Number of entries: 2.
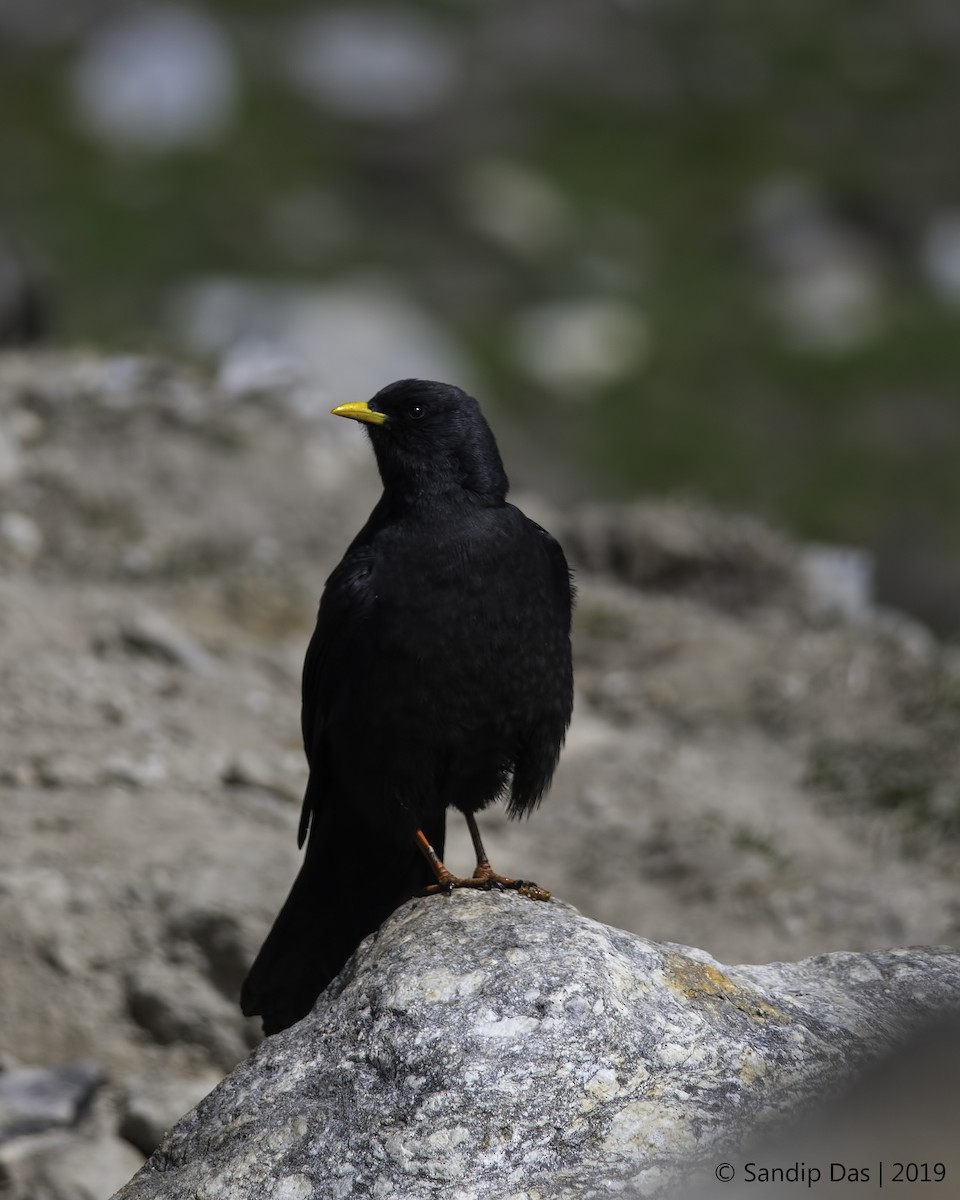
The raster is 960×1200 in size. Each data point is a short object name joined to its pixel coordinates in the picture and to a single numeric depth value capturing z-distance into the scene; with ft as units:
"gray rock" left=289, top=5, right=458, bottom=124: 192.03
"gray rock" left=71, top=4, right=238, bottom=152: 180.96
